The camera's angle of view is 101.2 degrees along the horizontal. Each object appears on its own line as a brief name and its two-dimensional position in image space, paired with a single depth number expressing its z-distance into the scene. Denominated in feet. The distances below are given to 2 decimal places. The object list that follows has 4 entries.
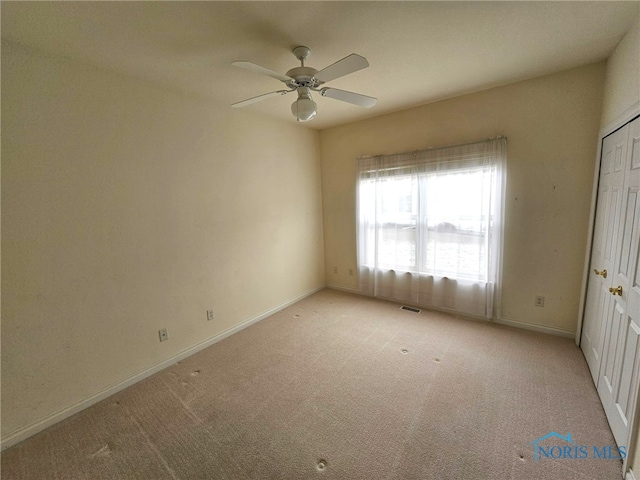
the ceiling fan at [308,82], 5.20
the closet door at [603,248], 6.03
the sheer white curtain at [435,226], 9.41
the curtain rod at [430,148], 9.09
